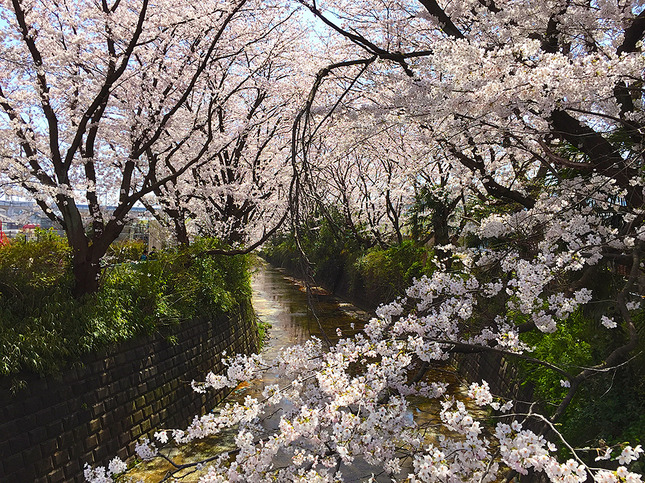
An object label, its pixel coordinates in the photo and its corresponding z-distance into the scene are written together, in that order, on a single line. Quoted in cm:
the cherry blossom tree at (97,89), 671
